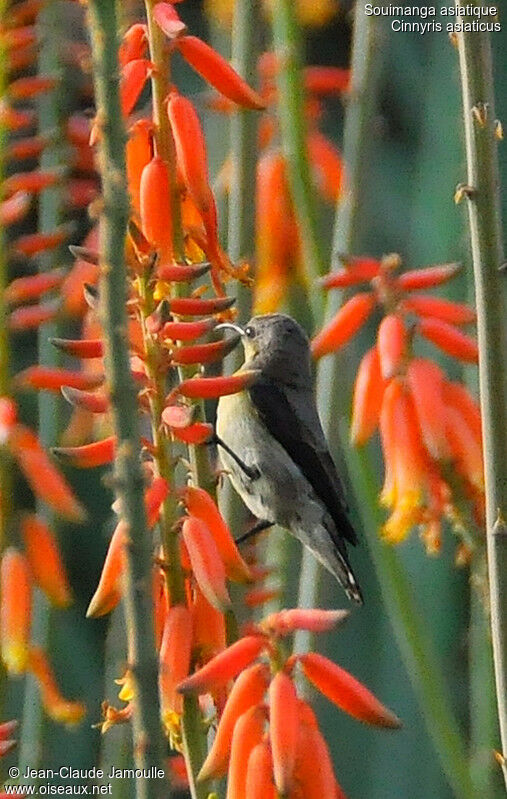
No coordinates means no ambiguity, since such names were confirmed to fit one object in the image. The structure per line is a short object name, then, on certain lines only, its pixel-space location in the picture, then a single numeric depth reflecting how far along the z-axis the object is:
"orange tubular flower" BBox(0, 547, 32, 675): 4.09
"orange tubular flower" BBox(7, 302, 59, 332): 4.10
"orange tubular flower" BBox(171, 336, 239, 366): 4.04
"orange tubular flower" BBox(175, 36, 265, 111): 4.10
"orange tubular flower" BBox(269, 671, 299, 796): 4.02
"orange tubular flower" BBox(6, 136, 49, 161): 4.13
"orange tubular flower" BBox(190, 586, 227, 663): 4.06
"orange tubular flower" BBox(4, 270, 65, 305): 4.11
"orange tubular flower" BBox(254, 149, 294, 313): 4.23
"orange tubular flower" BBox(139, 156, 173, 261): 4.08
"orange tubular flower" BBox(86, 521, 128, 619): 4.06
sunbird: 4.22
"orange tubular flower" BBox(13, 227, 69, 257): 4.12
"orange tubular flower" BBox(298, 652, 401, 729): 4.04
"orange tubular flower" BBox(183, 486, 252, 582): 4.06
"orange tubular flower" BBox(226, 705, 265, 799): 4.03
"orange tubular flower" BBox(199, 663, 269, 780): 4.03
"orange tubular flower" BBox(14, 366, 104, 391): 4.07
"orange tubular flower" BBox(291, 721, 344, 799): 4.03
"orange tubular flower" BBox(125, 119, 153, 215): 4.10
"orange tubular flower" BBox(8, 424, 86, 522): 4.09
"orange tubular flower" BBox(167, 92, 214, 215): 4.09
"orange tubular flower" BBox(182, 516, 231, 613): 4.04
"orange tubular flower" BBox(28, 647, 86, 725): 4.11
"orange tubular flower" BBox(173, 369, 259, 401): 4.05
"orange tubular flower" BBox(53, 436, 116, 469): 4.05
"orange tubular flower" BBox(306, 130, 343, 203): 4.28
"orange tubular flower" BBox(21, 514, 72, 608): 4.09
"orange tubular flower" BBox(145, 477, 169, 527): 4.03
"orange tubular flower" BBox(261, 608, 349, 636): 4.03
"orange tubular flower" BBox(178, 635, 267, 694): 4.02
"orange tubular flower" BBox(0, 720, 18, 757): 4.02
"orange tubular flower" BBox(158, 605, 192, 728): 4.04
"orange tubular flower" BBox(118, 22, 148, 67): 4.09
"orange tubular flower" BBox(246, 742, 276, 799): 4.03
